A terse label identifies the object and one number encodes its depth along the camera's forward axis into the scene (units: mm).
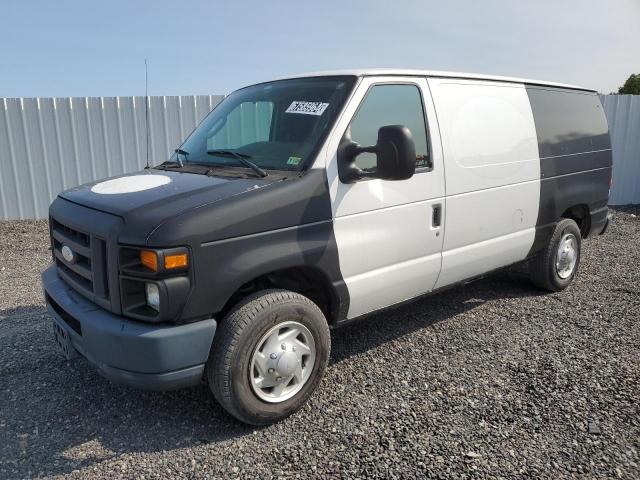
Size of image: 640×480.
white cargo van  2717
